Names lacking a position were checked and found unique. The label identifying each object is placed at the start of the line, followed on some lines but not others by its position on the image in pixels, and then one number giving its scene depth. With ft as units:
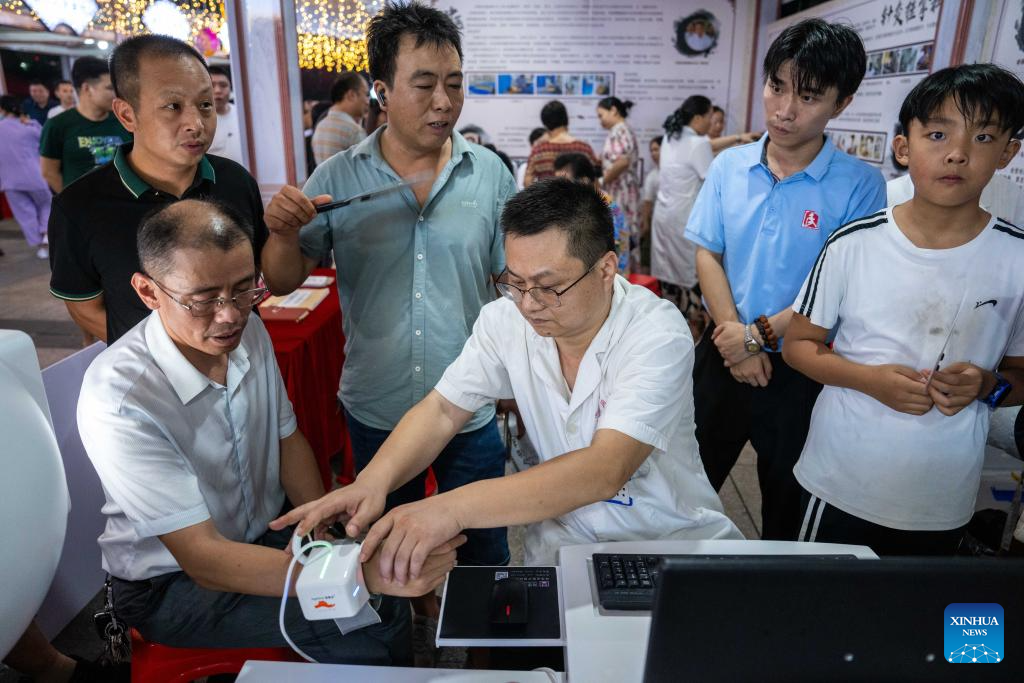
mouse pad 3.10
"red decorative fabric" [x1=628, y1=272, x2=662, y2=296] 11.71
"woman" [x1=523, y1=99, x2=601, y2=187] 14.49
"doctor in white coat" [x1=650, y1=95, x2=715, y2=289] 15.52
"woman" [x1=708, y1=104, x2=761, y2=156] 16.43
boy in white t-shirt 4.21
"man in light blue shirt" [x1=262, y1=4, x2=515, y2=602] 5.35
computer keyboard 3.25
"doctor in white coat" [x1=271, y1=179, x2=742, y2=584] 3.71
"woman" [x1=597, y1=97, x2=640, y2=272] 16.49
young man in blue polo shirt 5.41
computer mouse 3.16
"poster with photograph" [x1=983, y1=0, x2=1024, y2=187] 7.98
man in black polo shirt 5.48
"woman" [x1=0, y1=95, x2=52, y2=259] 21.38
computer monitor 1.94
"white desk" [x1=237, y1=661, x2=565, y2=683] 2.95
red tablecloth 7.85
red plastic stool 4.16
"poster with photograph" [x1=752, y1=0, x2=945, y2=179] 10.06
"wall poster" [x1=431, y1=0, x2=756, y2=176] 17.42
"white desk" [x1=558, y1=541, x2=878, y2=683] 2.91
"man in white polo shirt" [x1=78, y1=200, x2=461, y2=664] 3.86
